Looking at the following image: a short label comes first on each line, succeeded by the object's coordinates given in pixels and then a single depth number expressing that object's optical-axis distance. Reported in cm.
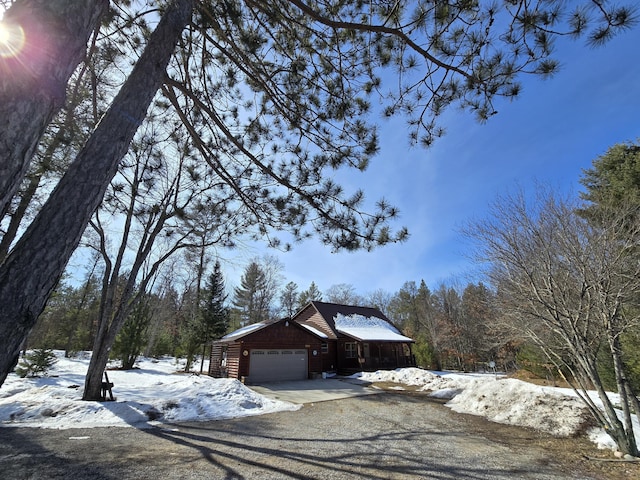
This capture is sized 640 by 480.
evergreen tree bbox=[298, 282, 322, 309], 3195
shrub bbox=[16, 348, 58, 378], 1098
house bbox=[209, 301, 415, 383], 1480
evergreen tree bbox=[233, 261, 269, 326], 2842
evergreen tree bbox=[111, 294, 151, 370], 1587
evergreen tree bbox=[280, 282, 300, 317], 3197
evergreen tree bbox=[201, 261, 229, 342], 1834
